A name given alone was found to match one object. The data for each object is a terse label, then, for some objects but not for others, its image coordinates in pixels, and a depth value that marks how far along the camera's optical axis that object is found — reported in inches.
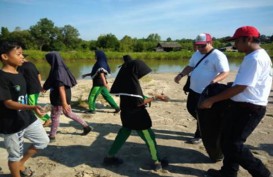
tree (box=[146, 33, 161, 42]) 4209.6
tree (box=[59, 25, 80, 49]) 2783.0
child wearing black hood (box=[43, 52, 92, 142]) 197.3
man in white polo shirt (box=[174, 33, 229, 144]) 182.9
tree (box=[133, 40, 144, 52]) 2775.8
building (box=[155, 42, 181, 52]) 3159.5
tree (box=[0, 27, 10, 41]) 2699.3
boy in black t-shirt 128.2
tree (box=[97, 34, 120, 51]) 2605.8
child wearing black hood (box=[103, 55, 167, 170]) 152.2
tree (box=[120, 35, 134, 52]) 2548.0
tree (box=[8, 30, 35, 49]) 2417.6
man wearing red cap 127.4
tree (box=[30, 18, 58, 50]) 2578.7
